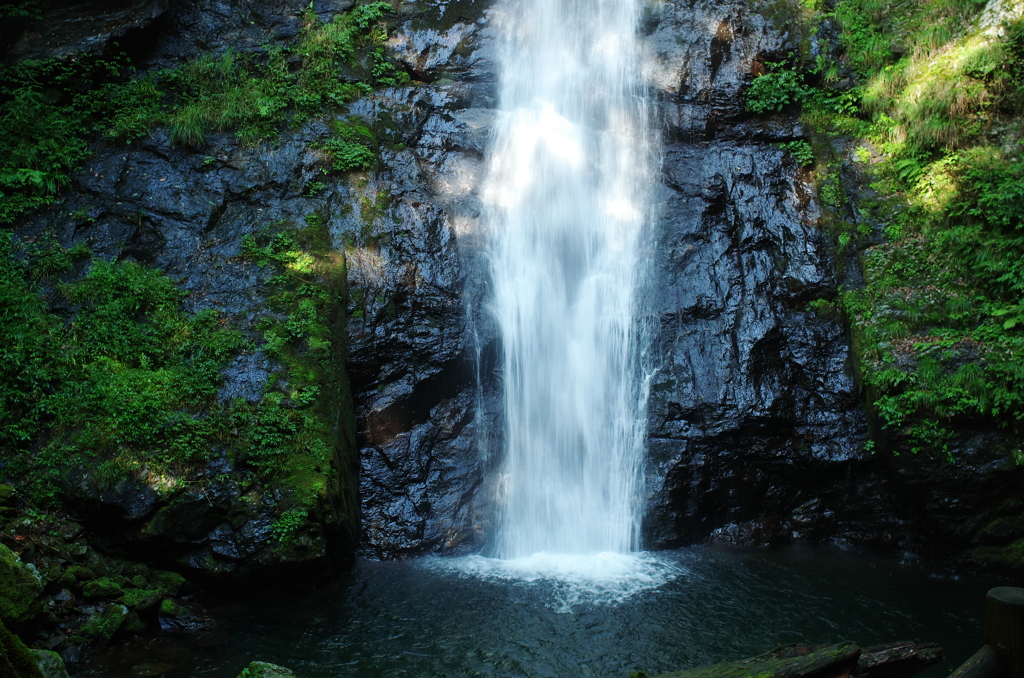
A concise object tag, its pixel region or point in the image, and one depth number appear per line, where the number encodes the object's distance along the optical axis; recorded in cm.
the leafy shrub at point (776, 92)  1032
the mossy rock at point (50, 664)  443
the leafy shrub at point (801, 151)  980
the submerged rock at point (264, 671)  444
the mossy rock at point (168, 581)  621
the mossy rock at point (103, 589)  576
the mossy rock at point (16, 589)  493
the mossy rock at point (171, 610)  595
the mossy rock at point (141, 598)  580
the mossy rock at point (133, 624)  564
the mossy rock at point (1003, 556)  711
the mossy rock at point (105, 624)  546
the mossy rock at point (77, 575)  571
